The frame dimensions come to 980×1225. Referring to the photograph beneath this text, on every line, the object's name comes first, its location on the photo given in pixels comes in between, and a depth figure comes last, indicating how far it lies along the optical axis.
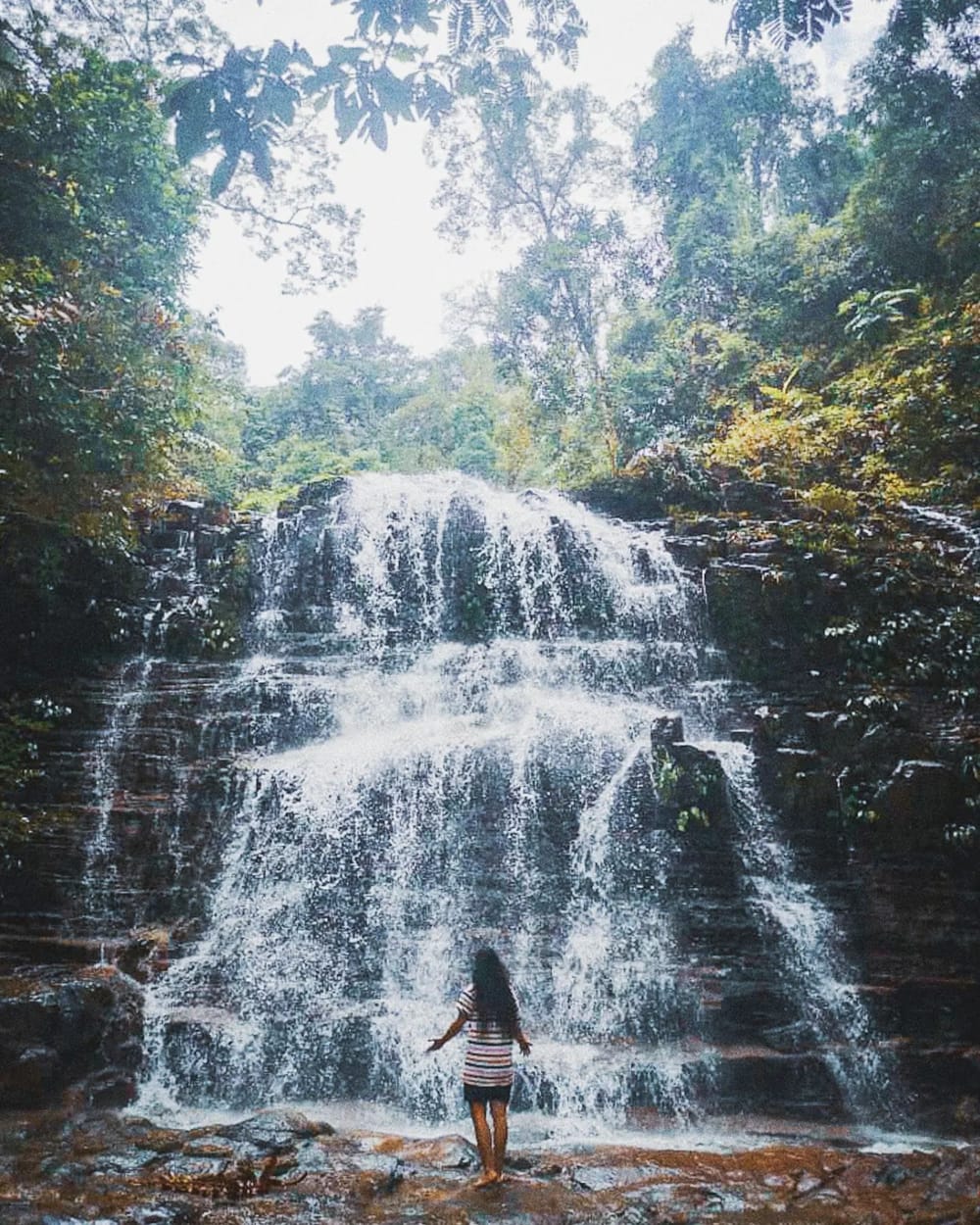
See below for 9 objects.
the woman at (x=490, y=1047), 4.87
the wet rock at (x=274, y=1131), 5.53
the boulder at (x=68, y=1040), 6.66
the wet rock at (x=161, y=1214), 4.45
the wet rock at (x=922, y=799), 8.34
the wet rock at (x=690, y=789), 8.74
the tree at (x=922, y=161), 16.64
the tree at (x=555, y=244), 23.03
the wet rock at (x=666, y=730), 9.22
